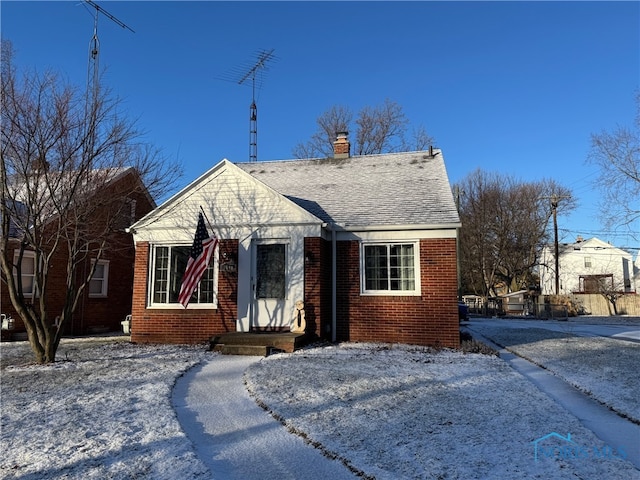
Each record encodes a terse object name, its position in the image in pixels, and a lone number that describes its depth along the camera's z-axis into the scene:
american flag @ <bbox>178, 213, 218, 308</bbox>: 10.18
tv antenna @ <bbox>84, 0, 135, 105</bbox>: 9.14
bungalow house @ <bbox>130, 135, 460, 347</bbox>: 10.66
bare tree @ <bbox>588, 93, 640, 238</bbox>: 18.86
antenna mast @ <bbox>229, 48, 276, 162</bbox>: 20.97
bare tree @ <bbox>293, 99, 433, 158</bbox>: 31.06
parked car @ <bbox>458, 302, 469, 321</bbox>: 22.28
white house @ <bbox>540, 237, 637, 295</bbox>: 43.06
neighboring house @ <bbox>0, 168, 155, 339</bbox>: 13.33
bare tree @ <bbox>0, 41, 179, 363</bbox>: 8.03
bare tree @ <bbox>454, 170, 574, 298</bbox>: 37.88
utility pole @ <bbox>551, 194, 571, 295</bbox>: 32.96
